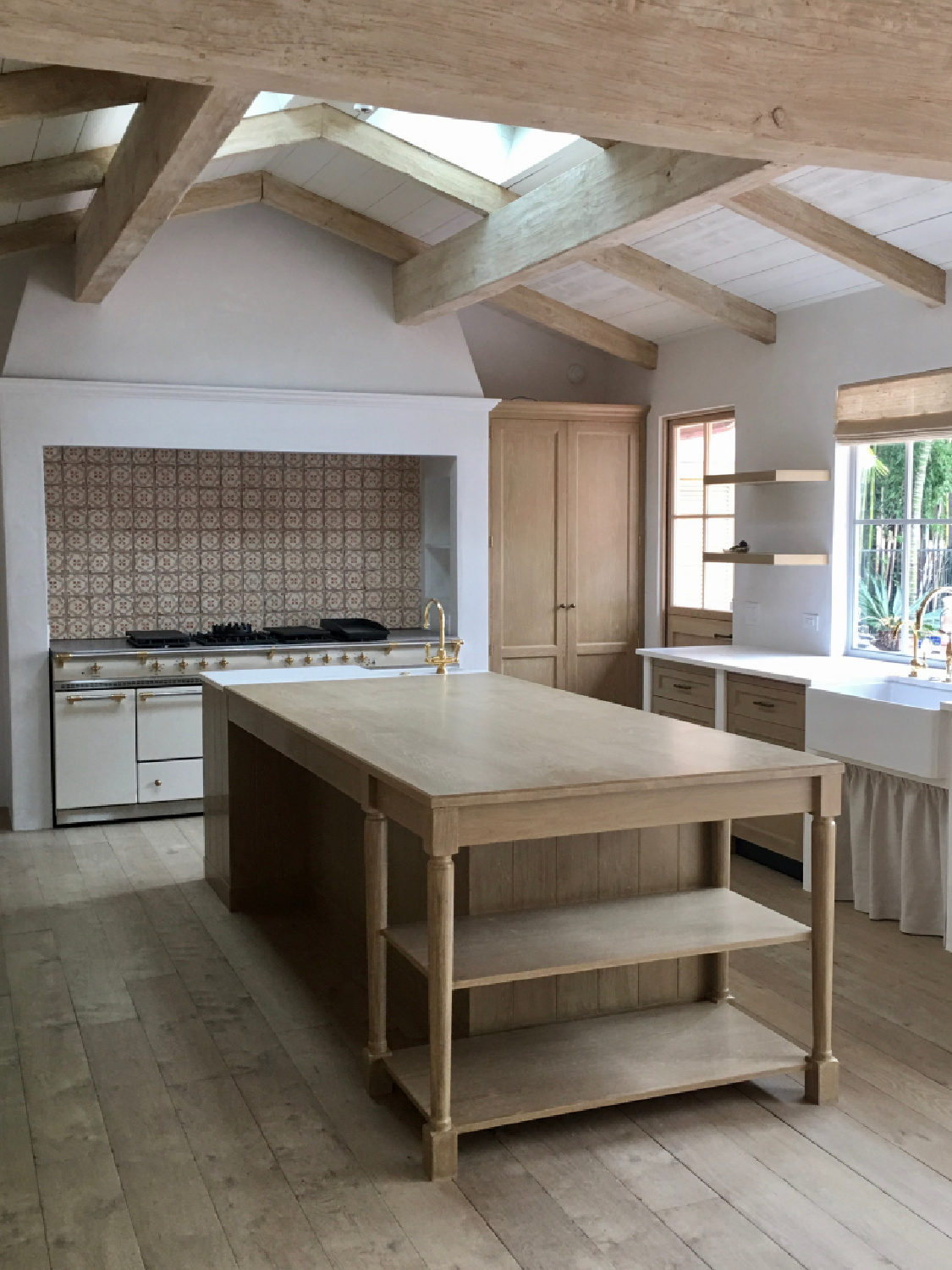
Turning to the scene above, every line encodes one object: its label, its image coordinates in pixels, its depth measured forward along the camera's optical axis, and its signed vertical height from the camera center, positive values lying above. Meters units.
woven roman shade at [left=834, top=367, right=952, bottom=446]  5.11 +0.60
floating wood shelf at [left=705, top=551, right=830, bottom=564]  5.77 -0.03
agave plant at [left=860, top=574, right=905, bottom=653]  5.55 -0.27
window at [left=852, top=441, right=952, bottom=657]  5.33 +0.05
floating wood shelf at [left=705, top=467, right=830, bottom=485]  5.73 +0.34
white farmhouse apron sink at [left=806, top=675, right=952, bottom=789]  4.33 -0.63
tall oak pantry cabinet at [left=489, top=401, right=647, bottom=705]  7.12 +0.04
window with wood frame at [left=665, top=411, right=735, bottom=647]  6.84 +0.12
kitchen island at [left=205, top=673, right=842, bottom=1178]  2.87 -0.93
